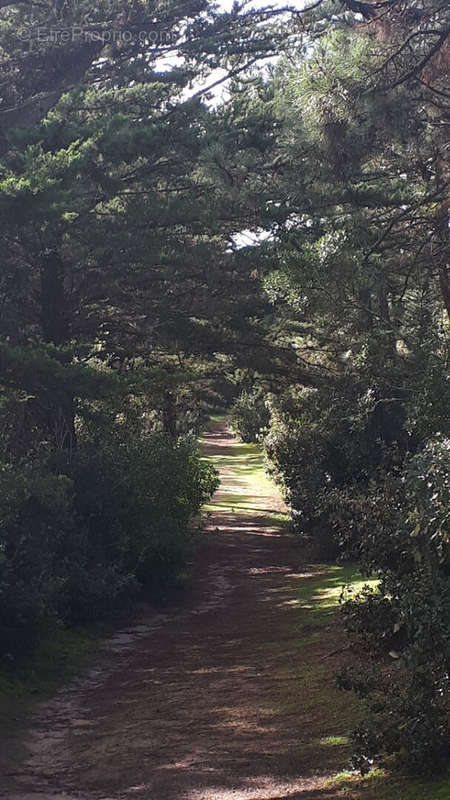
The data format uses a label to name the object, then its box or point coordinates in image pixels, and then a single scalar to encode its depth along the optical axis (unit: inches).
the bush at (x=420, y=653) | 267.7
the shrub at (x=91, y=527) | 473.1
